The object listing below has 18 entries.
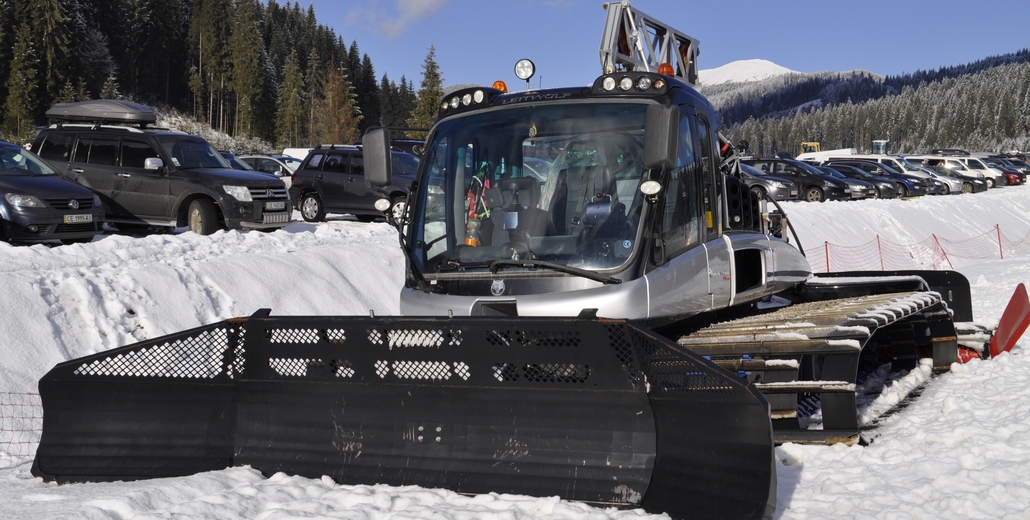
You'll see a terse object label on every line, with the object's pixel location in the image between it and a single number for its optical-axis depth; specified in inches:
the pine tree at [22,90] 2839.6
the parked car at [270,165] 1396.4
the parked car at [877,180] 1467.8
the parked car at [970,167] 1939.0
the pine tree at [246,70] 4106.8
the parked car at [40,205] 508.1
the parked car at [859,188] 1380.4
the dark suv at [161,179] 614.2
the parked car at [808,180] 1346.0
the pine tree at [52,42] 3006.9
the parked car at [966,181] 1807.3
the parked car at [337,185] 829.2
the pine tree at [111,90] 3223.4
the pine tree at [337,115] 4092.0
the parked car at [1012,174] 2028.8
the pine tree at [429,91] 2635.3
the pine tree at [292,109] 4124.0
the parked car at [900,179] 1573.6
